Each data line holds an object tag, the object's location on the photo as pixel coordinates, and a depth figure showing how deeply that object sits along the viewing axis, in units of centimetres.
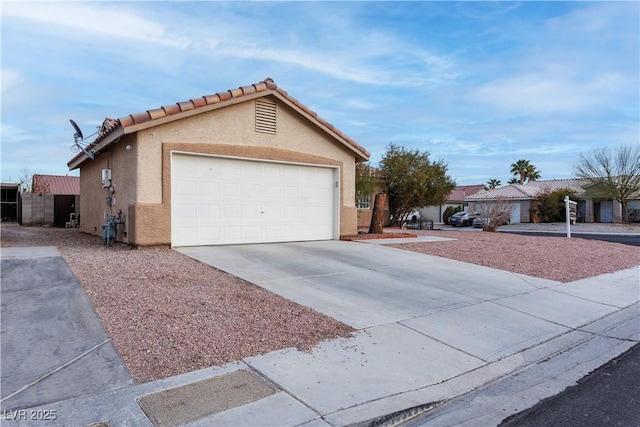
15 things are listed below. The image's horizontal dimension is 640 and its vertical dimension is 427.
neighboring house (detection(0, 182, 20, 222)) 3206
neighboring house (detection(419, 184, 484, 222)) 4850
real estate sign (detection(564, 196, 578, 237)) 2030
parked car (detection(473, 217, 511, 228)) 3615
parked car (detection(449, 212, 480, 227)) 3948
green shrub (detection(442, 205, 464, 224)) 4445
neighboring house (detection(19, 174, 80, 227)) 2428
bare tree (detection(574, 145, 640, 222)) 3862
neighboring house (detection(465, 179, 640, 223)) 4231
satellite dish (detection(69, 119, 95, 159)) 1375
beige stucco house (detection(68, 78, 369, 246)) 1149
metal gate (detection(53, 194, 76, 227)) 2461
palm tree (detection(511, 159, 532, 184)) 6259
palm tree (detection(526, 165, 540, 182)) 6334
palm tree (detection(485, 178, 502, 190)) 6838
